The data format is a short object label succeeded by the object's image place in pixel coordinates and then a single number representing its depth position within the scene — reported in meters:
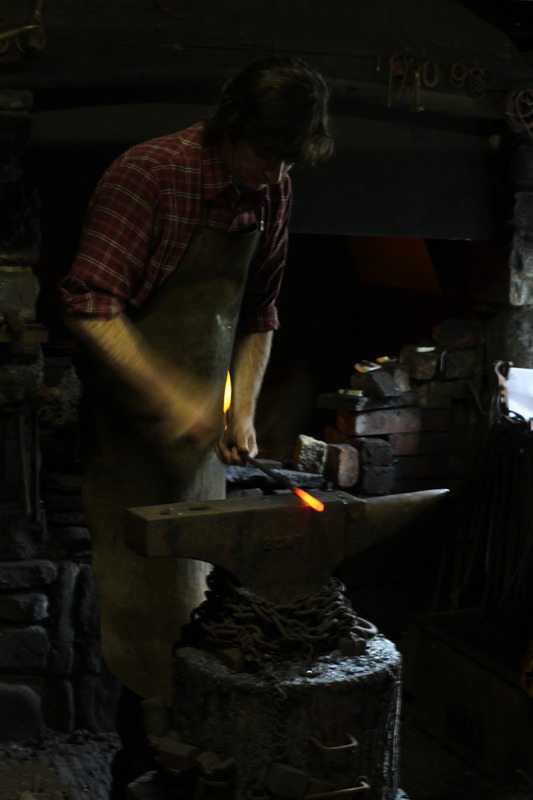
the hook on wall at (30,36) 3.41
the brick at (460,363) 4.67
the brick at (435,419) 4.69
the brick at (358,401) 4.52
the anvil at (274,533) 2.16
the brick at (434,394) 4.67
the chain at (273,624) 2.18
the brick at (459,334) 4.67
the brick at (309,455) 4.46
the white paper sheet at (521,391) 4.27
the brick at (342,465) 4.50
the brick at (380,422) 4.55
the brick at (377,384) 4.53
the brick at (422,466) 4.68
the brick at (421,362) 4.62
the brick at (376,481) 4.56
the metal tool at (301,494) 2.23
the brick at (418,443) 4.66
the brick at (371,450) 4.55
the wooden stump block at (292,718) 2.11
